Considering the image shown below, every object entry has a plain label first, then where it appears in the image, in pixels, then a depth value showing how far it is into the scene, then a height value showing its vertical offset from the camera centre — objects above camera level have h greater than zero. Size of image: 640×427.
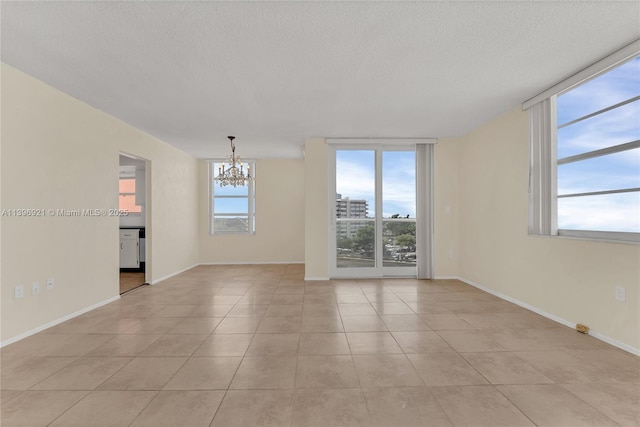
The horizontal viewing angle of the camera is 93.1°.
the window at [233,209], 7.58 +0.11
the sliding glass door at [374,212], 5.69 +0.02
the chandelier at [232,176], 5.40 +0.67
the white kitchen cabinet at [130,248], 6.54 -0.74
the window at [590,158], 2.67 +0.55
